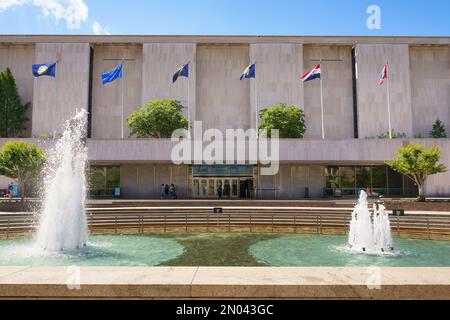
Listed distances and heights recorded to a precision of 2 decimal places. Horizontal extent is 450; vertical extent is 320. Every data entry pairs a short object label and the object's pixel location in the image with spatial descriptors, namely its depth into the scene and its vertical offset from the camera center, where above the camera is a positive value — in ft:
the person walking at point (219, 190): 108.08 -2.81
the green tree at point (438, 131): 137.08 +19.34
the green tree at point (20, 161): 72.13 +4.31
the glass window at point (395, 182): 112.16 -0.57
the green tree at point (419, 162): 75.66 +3.92
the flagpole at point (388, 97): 128.28 +32.09
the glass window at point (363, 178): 113.29 +0.77
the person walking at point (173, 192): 101.14 -3.12
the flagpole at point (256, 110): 131.30 +26.95
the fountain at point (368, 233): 35.06 -5.53
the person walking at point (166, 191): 105.50 -2.94
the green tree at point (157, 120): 124.77 +22.31
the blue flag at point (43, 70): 102.15 +33.07
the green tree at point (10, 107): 135.33 +29.12
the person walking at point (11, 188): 95.56 -1.67
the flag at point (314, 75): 100.28 +30.41
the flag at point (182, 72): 106.32 +33.31
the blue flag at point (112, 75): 105.70 +32.21
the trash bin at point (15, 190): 97.05 -2.25
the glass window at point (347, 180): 113.19 +0.16
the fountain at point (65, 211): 33.55 -2.90
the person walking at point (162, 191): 105.27 -2.98
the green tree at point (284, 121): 124.88 +21.68
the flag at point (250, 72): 103.84 +32.25
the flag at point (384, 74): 108.23 +33.00
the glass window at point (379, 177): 112.68 +1.07
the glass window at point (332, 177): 112.37 +1.13
